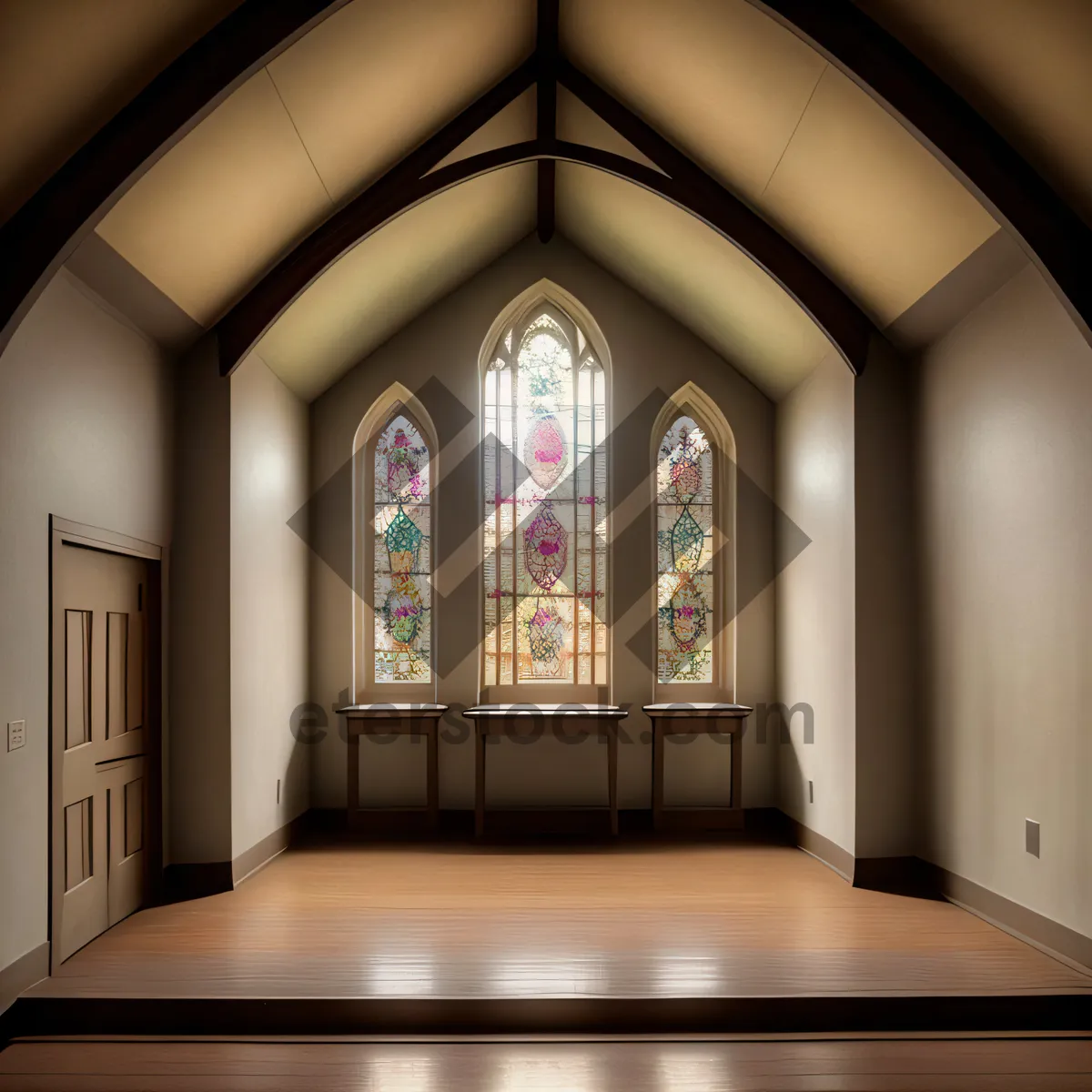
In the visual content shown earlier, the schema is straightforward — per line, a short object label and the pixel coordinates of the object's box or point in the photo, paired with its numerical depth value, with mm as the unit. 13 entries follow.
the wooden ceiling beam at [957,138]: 3637
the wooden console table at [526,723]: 6242
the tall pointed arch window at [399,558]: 6781
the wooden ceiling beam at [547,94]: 4773
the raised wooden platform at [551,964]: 3621
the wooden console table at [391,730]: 6367
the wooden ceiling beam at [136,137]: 3494
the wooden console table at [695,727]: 6379
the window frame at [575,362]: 6734
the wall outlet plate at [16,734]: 3598
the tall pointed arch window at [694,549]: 6785
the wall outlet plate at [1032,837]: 4117
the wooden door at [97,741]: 4008
